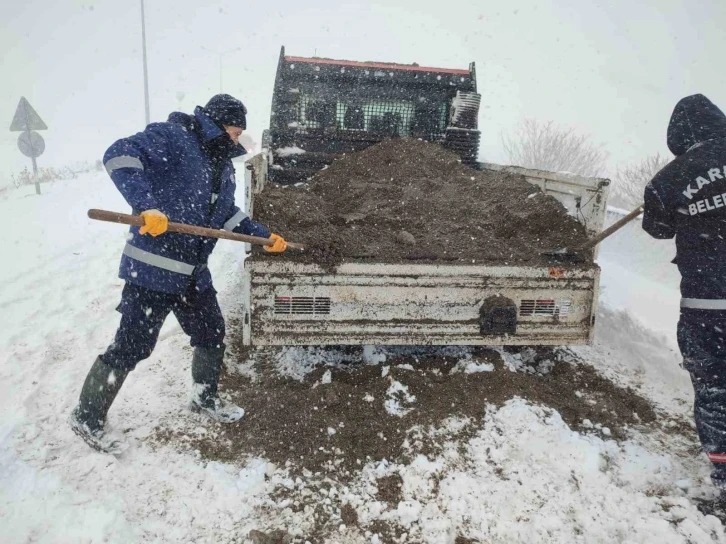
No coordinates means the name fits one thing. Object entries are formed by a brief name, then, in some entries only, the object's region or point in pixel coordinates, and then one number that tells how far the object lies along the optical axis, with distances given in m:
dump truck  2.91
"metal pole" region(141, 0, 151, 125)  18.02
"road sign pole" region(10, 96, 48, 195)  10.45
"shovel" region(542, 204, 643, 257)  3.03
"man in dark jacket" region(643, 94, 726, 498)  2.35
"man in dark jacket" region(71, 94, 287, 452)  2.40
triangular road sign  10.41
